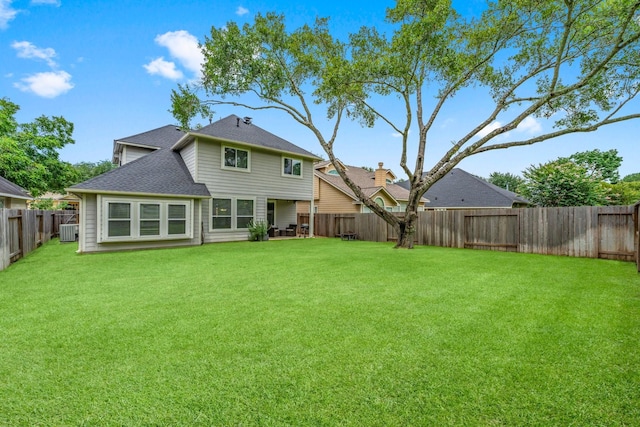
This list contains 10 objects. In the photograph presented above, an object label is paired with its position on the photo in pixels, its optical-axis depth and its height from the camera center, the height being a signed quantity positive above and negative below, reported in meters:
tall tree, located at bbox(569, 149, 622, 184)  30.39 +6.21
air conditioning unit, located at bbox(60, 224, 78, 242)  13.20 -0.84
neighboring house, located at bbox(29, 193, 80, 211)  31.80 +1.43
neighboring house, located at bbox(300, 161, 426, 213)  20.25 +1.66
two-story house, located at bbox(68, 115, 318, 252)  10.41 +1.12
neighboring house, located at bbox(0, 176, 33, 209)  12.93 +0.84
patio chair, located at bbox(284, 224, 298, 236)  16.91 -0.90
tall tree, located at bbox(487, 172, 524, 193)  49.25 +6.51
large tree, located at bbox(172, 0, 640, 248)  8.80 +5.06
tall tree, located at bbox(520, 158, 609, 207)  14.76 +1.55
